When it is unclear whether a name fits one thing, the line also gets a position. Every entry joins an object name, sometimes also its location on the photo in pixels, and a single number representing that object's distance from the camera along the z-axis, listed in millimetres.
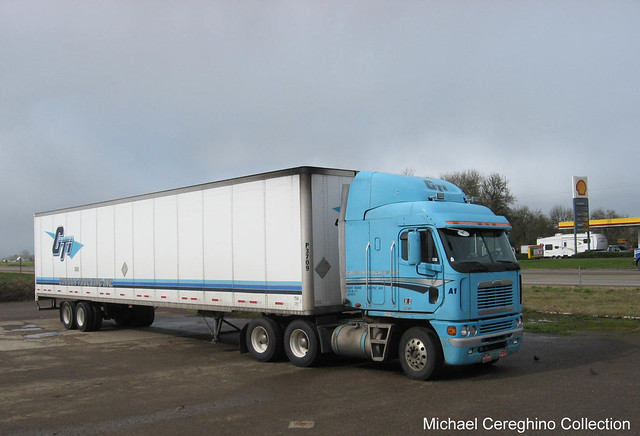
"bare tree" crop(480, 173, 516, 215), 73062
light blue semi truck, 9359
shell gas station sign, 62125
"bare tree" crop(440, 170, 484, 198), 71844
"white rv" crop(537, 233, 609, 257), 71562
